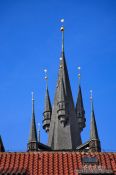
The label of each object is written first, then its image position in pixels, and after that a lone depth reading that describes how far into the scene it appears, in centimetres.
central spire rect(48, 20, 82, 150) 10131
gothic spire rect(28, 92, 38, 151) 9448
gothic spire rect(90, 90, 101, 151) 9566
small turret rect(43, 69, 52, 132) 10975
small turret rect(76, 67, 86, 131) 10969
